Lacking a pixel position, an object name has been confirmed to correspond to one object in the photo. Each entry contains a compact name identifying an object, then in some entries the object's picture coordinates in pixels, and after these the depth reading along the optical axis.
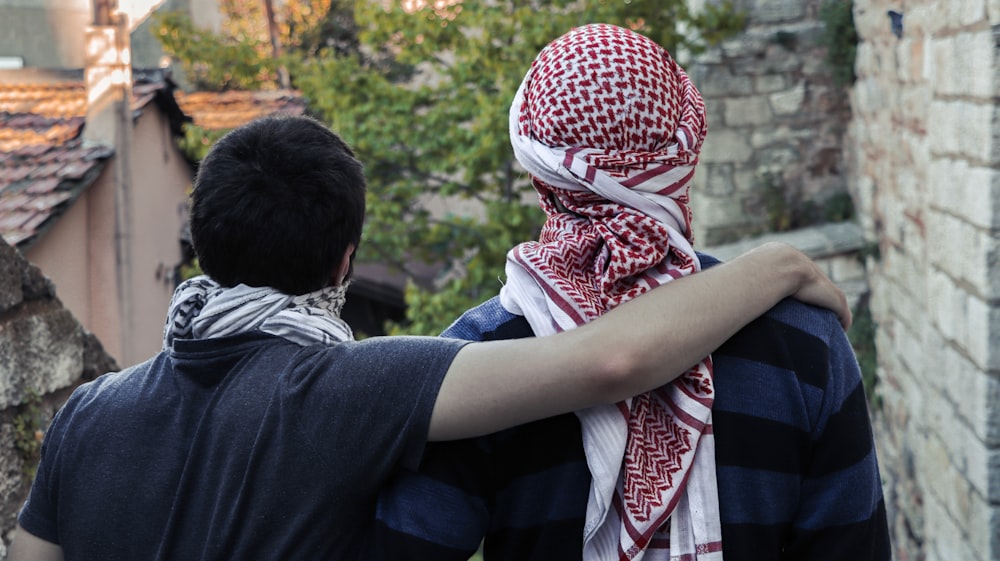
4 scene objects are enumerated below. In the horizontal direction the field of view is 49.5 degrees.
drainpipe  8.27
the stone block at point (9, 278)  2.23
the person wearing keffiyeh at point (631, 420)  1.41
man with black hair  1.37
